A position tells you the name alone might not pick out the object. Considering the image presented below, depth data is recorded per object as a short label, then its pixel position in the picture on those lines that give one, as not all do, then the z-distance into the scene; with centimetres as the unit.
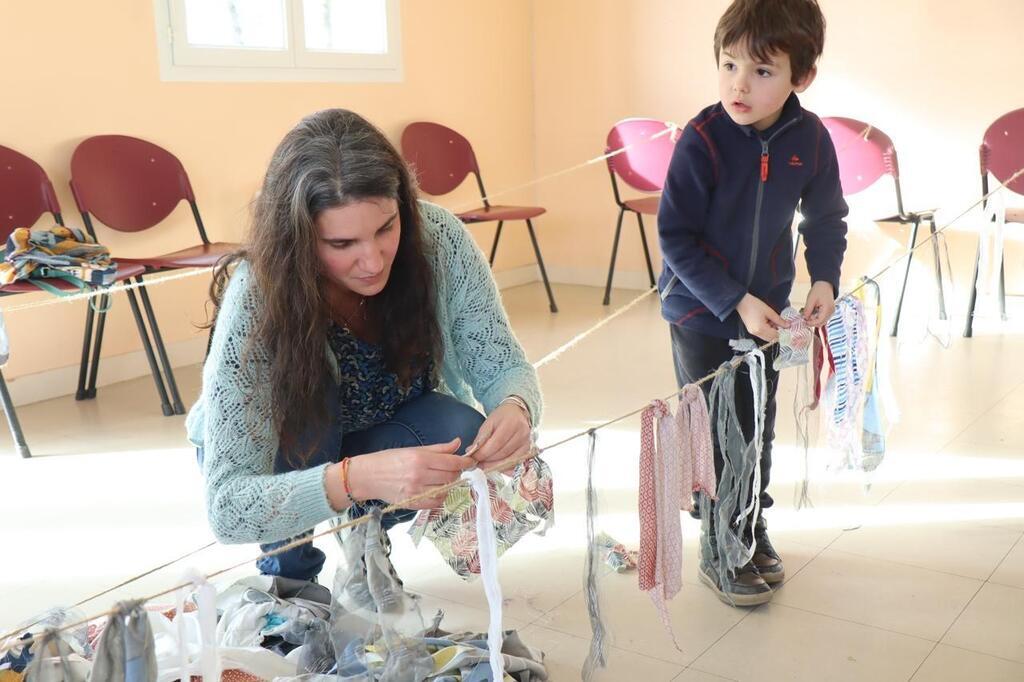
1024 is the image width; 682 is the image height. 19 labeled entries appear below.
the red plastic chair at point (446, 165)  487
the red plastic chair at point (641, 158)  496
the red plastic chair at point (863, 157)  445
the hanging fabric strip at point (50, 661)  106
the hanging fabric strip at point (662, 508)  172
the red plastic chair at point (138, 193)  360
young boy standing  201
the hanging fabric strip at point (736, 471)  199
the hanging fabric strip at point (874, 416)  238
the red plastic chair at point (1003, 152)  429
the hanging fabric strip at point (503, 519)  185
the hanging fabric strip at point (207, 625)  117
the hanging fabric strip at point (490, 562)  140
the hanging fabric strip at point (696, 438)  178
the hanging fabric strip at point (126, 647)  109
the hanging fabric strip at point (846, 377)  225
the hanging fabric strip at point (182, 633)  117
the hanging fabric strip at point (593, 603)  171
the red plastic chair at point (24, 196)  346
